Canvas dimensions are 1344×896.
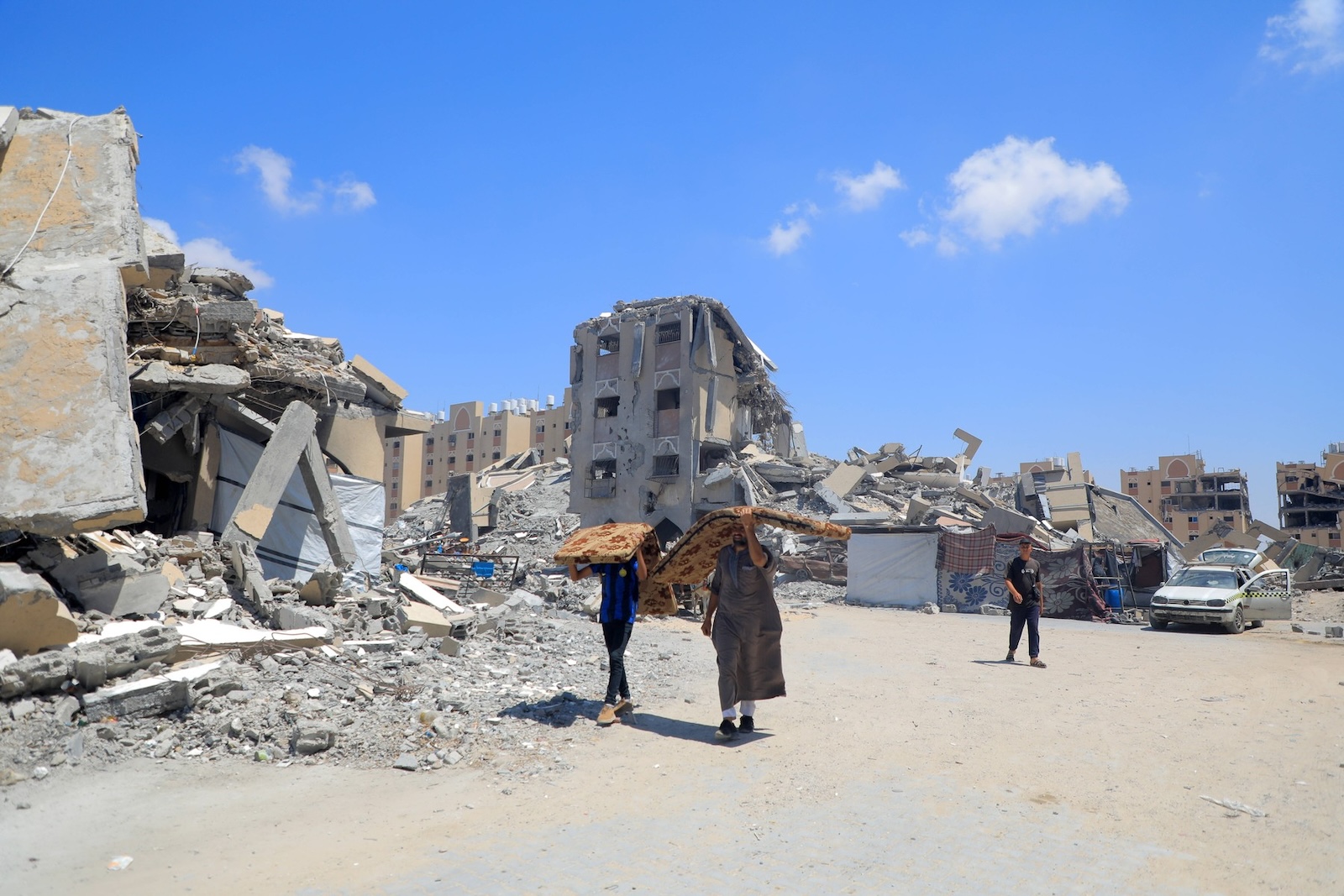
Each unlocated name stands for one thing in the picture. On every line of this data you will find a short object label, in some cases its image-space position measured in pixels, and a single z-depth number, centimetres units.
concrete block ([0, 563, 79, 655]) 588
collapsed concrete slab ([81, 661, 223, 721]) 582
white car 1675
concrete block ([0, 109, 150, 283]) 895
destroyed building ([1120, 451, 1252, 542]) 7450
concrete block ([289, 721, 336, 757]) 573
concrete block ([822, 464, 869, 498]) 3362
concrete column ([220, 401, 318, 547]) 1049
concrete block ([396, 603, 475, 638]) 960
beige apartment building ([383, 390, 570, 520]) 8769
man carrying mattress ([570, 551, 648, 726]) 696
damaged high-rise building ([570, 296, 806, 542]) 3450
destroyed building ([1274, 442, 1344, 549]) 6825
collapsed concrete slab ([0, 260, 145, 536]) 682
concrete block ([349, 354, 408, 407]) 1340
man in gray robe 661
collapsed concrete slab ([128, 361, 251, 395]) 978
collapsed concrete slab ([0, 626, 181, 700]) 569
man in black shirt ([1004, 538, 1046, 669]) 1102
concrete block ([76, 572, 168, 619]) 735
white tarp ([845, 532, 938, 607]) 2333
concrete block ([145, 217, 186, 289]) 1021
